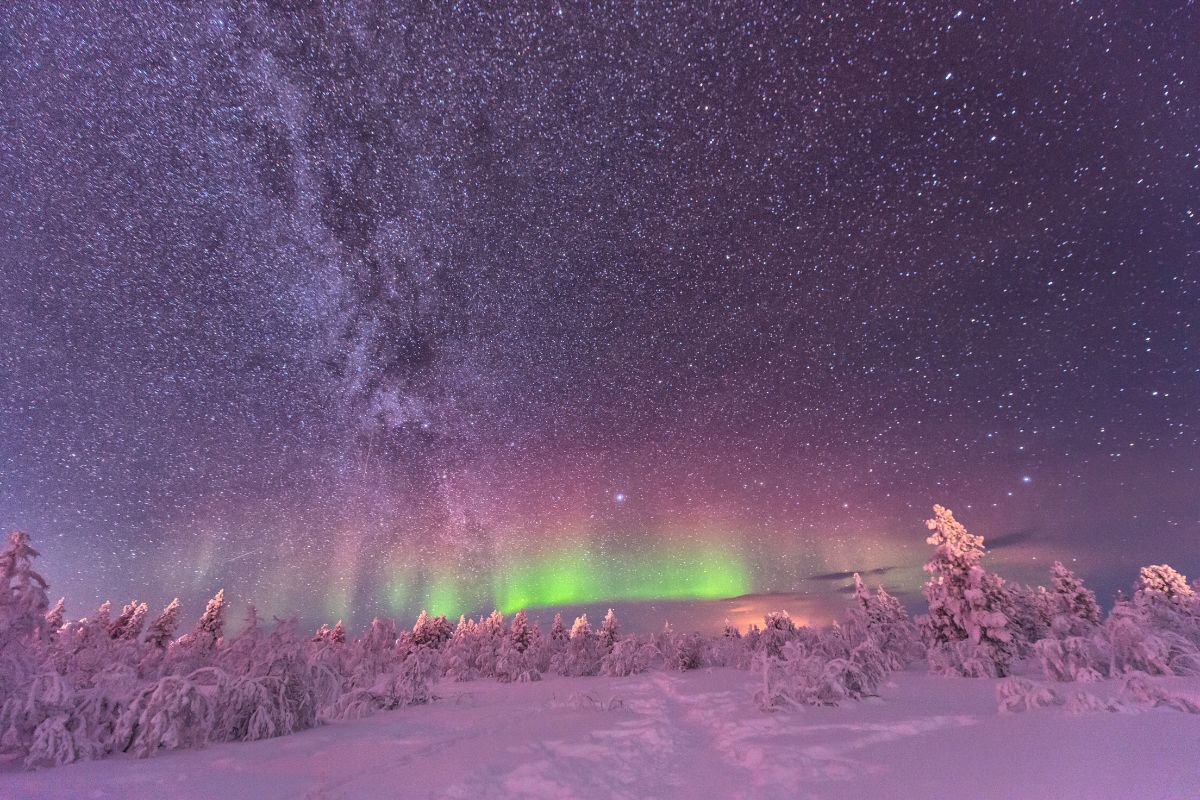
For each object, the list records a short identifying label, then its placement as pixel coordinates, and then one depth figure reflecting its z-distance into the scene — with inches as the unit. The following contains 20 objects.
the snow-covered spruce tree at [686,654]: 947.9
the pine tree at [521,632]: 1369.3
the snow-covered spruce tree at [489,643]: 1058.7
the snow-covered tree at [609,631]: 1285.7
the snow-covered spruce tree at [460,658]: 1013.4
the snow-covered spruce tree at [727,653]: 919.7
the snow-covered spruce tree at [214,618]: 1382.9
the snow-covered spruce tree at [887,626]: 735.1
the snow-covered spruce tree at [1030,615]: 688.4
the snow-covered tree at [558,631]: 1426.2
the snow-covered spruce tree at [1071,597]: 1047.6
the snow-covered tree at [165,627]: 1312.7
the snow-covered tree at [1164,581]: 1040.8
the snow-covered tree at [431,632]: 1531.7
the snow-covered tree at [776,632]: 996.4
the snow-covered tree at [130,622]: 1302.9
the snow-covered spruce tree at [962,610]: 539.2
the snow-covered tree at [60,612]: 1340.6
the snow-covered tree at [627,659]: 893.2
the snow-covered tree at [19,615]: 243.4
